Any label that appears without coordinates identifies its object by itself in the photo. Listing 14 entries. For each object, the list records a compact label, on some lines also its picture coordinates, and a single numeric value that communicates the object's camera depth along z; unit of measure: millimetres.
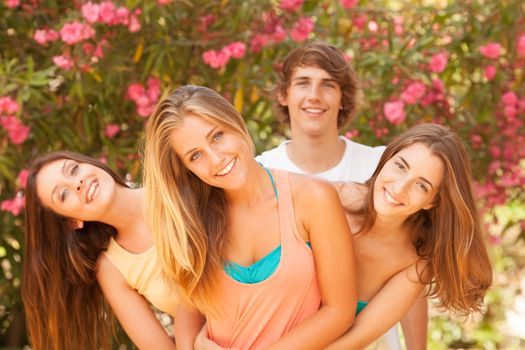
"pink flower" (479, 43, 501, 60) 4195
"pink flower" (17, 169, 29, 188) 3951
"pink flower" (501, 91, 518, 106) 4332
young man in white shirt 3420
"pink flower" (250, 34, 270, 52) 4133
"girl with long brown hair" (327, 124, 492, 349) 2648
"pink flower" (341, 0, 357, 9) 4188
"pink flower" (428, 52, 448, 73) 4121
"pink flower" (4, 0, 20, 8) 3939
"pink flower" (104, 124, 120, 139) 4316
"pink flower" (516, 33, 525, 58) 4231
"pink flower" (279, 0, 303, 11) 4184
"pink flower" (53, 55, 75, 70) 3898
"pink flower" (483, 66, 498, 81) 4297
